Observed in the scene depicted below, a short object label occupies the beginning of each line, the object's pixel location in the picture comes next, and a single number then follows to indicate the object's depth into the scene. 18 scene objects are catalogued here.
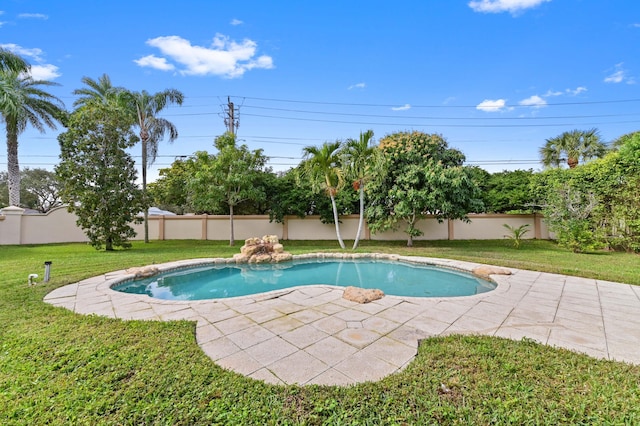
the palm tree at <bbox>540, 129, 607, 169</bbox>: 12.42
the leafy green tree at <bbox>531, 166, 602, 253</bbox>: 9.19
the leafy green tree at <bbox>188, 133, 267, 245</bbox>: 11.27
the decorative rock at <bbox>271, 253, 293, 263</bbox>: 8.50
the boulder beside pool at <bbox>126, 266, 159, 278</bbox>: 6.17
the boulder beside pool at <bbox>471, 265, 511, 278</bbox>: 5.88
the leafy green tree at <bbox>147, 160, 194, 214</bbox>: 17.73
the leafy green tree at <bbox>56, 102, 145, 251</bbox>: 9.83
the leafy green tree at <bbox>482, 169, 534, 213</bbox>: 12.81
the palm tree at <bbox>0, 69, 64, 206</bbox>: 12.01
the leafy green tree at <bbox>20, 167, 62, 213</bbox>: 23.28
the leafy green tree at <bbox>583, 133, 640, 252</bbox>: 8.35
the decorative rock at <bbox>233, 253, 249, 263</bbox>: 8.38
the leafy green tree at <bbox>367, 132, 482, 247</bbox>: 9.58
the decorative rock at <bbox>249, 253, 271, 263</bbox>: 8.39
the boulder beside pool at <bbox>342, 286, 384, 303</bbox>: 4.06
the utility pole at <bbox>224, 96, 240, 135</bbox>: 16.52
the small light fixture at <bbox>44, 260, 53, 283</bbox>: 5.14
